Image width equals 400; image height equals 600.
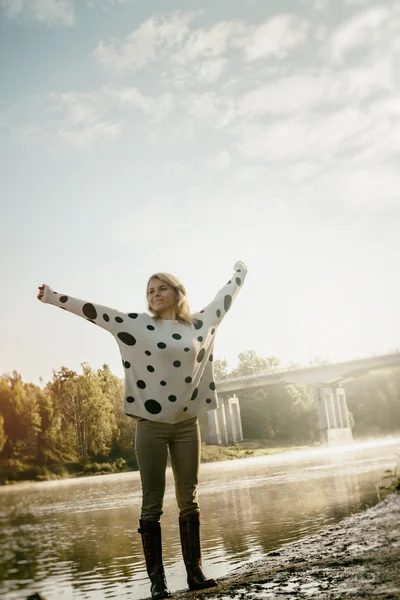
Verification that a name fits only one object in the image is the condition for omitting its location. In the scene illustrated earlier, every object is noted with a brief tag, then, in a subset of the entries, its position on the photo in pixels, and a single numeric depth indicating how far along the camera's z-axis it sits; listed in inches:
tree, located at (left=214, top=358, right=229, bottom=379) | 2194.9
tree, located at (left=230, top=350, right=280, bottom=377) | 2186.8
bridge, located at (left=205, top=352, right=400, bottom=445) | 1968.5
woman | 123.9
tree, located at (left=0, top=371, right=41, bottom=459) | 1149.7
